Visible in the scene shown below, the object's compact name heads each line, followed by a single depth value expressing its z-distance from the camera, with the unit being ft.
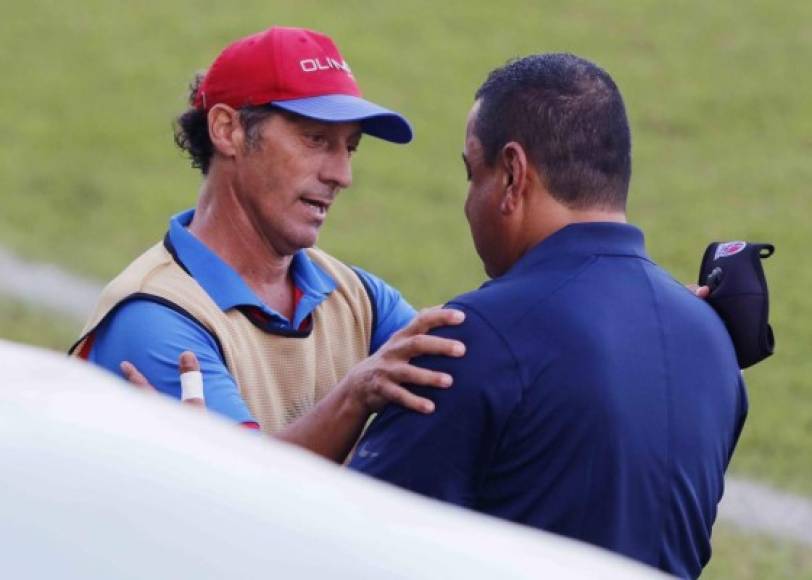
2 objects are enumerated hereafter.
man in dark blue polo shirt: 22.30
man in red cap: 26.30
